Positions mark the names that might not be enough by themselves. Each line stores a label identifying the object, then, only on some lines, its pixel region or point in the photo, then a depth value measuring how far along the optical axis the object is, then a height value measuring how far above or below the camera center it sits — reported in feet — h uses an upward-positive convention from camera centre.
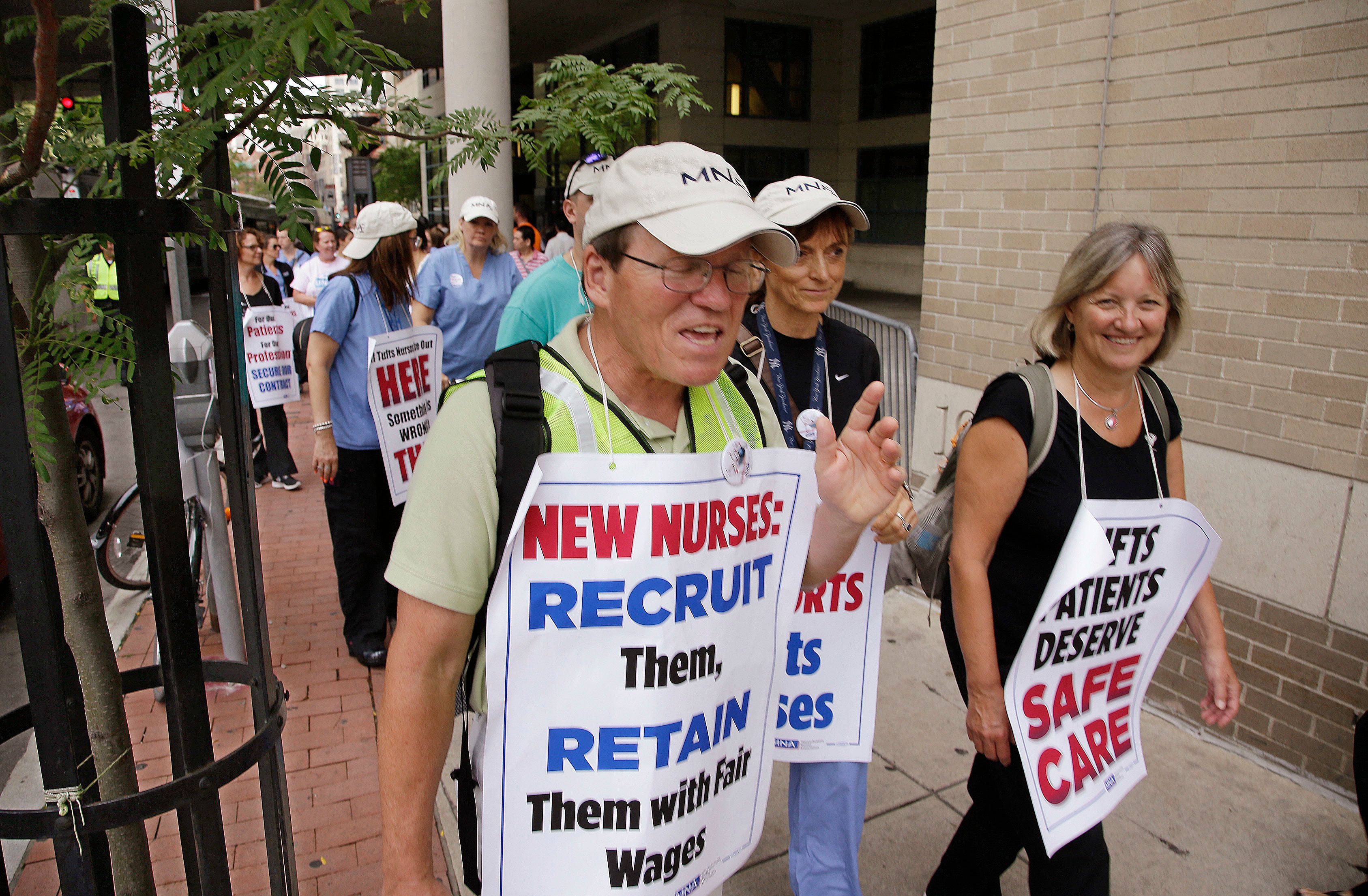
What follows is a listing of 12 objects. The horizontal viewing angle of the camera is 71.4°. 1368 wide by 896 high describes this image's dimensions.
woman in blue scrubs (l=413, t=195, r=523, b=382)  16.70 -0.66
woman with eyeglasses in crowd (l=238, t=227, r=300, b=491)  26.66 -4.64
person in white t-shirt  35.12 -0.81
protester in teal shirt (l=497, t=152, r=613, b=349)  11.94 -0.64
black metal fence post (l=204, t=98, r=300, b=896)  5.90 -1.84
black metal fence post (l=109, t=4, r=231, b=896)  5.19 -1.24
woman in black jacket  8.60 -1.07
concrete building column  32.27 +6.21
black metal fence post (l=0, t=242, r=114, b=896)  4.87 -1.99
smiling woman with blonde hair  7.93 -1.79
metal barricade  18.74 -2.19
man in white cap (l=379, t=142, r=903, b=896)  5.09 -0.83
